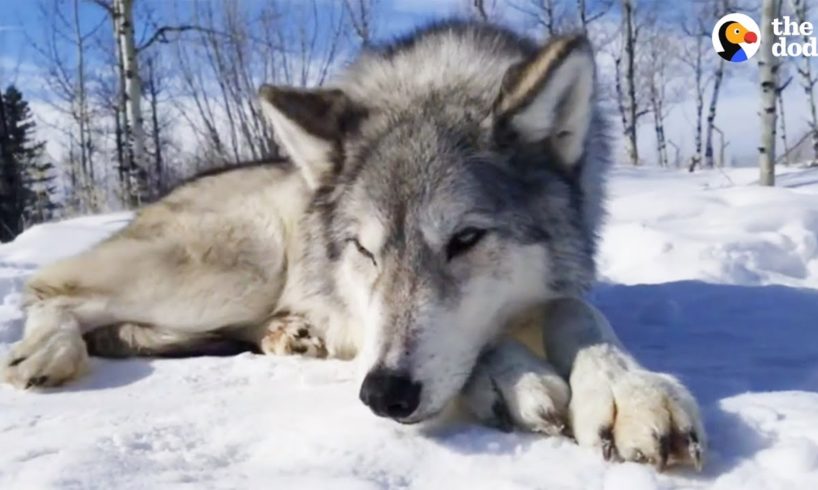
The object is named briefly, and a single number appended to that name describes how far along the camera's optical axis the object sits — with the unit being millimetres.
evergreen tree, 10141
